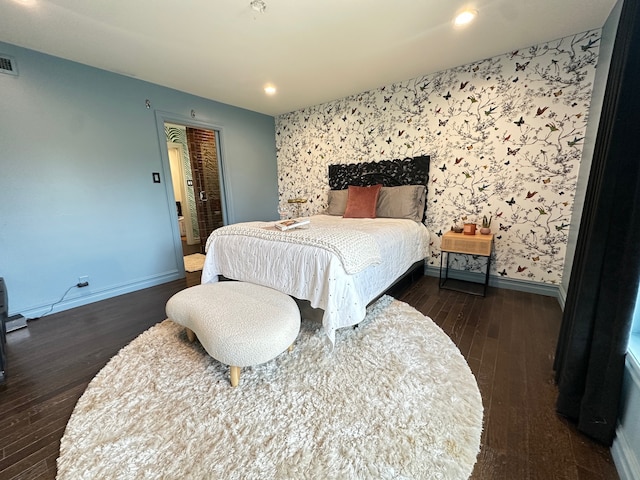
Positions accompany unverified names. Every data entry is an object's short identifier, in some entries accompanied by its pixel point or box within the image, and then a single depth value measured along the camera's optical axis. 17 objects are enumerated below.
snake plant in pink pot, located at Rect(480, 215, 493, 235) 2.71
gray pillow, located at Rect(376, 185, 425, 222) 3.10
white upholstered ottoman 1.36
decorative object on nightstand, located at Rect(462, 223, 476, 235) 2.70
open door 4.28
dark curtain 0.98
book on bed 2.18
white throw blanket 1.75
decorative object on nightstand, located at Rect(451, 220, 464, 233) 2.86
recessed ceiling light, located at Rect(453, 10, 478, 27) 1.91
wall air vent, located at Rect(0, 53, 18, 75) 2.15
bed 1.75
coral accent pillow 3.21
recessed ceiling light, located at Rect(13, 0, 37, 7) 1.69
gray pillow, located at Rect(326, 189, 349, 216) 3.63
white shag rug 1.03
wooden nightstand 2.51
